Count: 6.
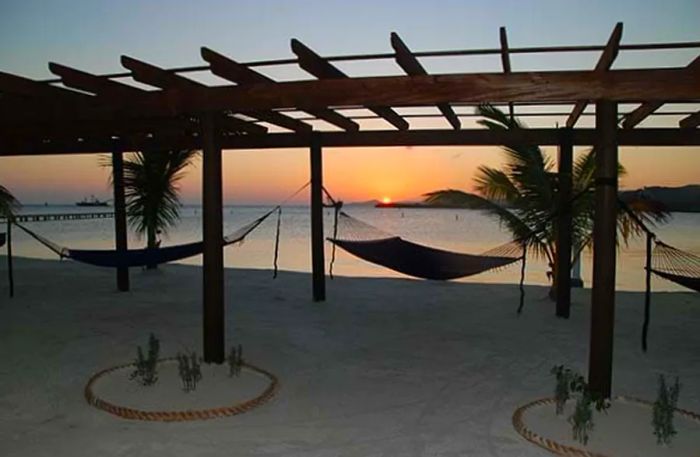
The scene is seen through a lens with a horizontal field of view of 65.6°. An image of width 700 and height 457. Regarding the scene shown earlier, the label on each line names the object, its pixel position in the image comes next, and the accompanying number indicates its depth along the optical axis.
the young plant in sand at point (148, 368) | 2.75
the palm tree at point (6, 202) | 6.29
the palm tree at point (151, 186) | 7.35
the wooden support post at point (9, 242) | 5.14
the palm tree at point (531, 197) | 5.09
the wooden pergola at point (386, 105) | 2.33
